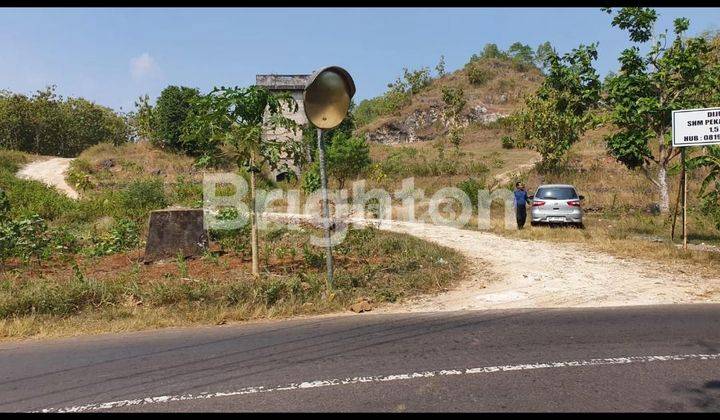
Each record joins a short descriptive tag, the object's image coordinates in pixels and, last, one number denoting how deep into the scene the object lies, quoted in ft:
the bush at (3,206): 38.61
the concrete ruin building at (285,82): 114.67
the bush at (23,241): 33.37
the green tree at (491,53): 296.53
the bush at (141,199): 59.00
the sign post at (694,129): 35.94
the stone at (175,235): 33.42
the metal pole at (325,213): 25.82
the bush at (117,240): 37.29
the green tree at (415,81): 217.97
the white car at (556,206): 54.49
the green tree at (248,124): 27.14
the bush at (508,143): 134.97
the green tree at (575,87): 57.36
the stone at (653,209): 66.80
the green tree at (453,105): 166.50
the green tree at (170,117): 144.66
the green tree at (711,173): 39.99
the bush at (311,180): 77.51
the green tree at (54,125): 167.32
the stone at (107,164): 127.03
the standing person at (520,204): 53.62
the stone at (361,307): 23.74
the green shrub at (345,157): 87.71
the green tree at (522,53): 265.36
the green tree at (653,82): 55.67
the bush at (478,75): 221.66
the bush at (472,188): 78.89
